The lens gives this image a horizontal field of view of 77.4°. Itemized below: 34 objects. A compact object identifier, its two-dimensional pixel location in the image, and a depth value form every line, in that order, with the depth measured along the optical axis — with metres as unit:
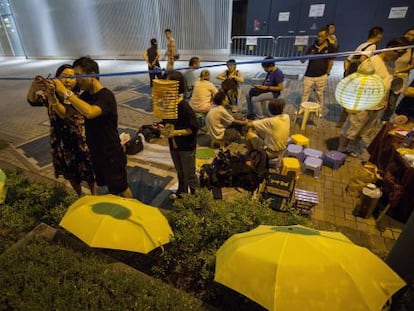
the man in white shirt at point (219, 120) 4.44
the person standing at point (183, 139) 2.94
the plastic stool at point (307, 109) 5.93
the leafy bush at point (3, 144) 5.56
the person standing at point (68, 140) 2.83
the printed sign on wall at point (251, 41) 12.17
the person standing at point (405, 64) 4.69
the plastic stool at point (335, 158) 4.56
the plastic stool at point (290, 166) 4.07
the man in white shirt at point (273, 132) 3.91
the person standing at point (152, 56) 8.20
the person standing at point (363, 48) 4.82
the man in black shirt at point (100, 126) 2.35
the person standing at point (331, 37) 5.60
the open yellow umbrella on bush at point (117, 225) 1.82
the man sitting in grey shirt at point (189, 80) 7.27
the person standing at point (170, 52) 7.85
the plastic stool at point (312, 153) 4.50
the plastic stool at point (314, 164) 4.31
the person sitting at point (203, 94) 5.60
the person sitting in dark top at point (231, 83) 5.58
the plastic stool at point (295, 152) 4.51
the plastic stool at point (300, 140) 4.79
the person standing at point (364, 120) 4.36
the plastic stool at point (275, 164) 4.45
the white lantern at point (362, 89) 2.95
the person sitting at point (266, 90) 5.61
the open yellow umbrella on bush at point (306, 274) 1.32
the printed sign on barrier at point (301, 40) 11.15
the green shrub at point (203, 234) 2.08
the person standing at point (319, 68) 5.55
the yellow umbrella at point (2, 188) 2.77
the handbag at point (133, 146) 5.11
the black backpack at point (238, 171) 3.47
